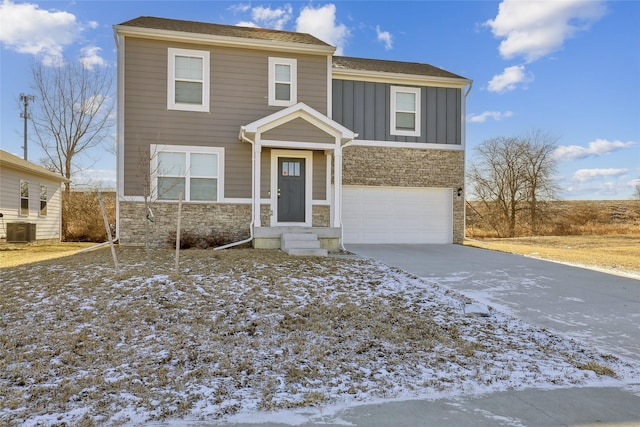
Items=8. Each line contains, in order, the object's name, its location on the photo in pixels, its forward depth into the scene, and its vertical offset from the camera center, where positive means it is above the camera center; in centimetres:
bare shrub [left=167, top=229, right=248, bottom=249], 1088 -90
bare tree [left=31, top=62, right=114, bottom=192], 2038 +475
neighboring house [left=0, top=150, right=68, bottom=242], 1486 +7
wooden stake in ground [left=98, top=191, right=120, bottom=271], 705 -62
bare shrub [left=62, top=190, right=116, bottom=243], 1877 -55
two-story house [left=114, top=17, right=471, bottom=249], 1095 +197
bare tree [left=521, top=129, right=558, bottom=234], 2328 +221
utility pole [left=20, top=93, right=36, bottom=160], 2293 +544
